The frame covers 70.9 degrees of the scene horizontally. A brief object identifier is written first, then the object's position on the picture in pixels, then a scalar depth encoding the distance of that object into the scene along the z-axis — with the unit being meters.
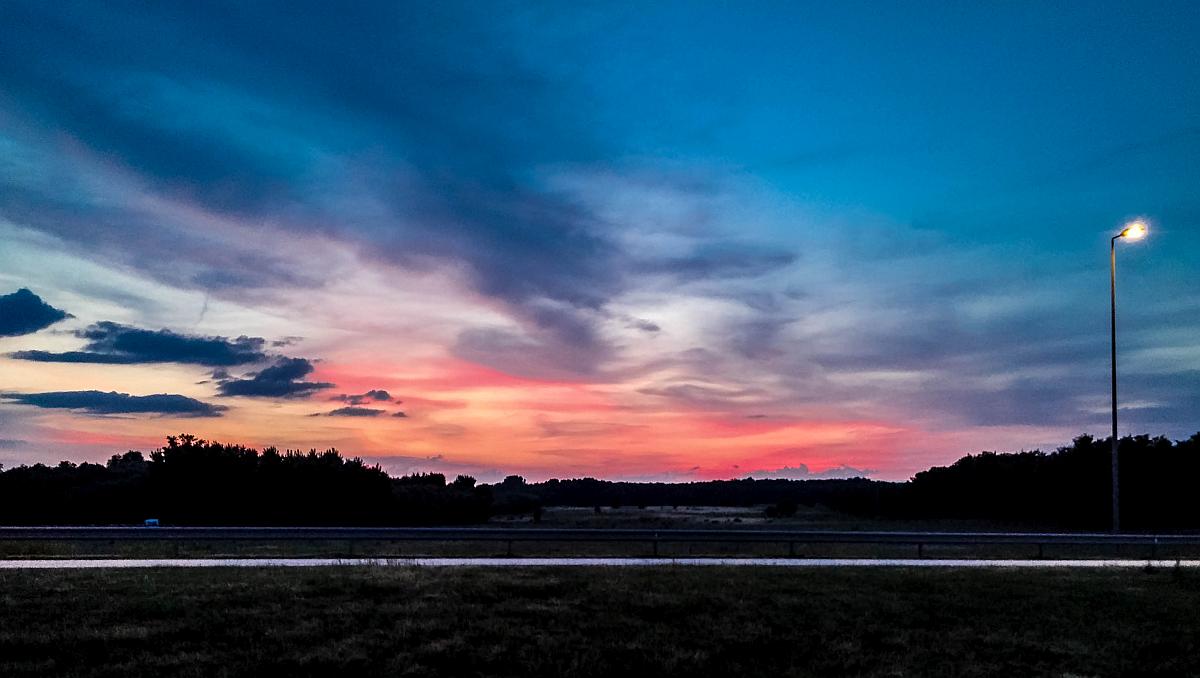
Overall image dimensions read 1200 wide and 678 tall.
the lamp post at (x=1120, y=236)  26.93
